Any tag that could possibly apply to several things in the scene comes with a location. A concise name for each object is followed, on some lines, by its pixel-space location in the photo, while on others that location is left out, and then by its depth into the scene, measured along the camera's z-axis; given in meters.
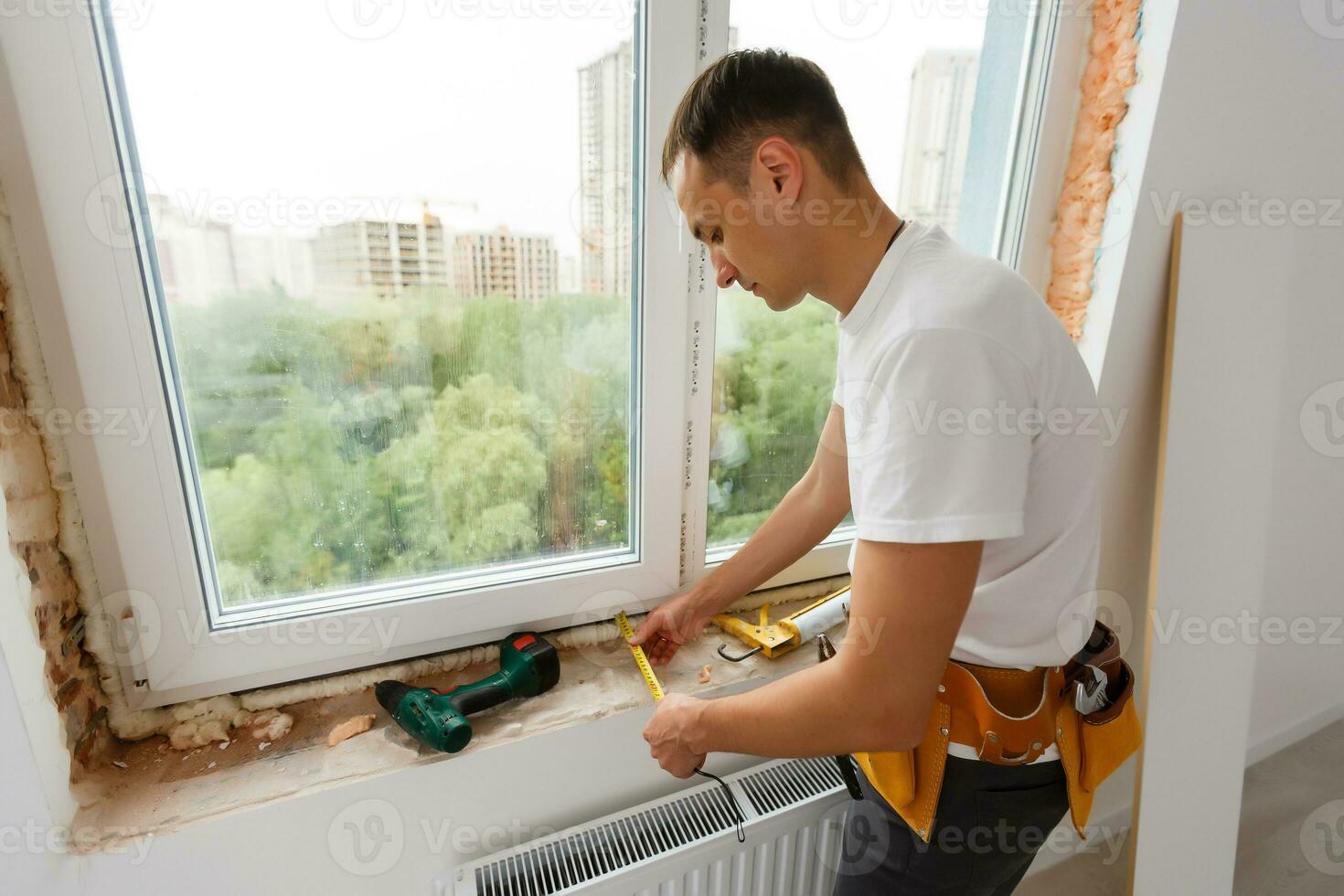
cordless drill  0.89
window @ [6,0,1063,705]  0.79
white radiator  0.90
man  0.60
